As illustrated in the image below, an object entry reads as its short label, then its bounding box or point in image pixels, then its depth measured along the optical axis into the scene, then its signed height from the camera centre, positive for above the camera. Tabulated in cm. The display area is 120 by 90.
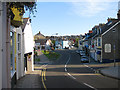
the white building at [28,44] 2560 +7
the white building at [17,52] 1717 -69
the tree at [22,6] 997 +197
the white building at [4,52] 1036 -39
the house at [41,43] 11949 +84
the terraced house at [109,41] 4378 +63
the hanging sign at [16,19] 1332 +176
